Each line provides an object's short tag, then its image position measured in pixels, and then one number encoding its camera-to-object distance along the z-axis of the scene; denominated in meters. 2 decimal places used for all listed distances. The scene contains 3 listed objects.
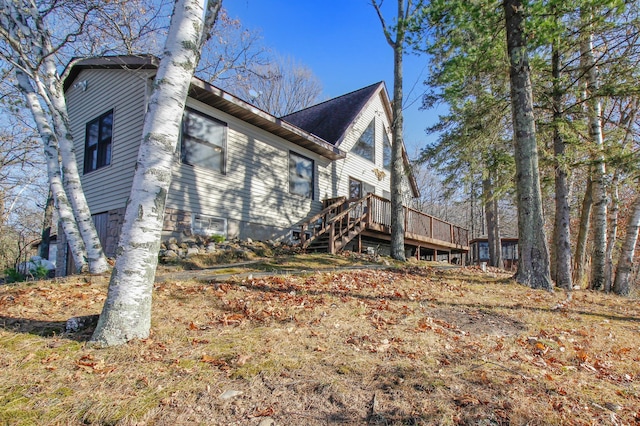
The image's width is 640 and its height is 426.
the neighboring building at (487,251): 23.84
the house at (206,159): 8.92
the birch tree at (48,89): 5.68
